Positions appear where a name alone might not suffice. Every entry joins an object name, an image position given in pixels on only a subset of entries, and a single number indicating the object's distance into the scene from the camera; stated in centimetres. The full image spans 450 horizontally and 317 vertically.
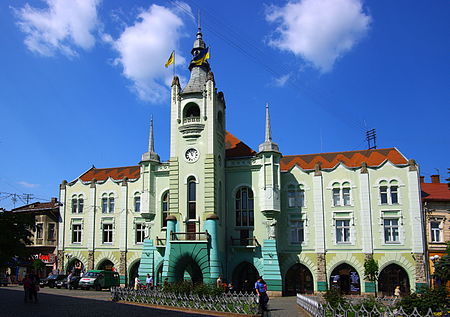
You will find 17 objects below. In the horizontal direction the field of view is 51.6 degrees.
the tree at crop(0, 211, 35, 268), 1373
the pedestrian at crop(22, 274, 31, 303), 2600
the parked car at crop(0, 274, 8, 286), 4572
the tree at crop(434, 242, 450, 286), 1819
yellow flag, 4206
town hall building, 3753
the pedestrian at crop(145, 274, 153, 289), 3870
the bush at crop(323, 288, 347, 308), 1923
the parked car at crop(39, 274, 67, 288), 4356
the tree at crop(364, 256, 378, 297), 3575
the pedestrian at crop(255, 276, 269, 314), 2294
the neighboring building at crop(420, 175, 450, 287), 3862
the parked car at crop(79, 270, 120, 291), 4112
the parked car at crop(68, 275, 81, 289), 4196
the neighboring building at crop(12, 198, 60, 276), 4962
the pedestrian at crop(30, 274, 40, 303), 2608
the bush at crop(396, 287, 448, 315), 1587
